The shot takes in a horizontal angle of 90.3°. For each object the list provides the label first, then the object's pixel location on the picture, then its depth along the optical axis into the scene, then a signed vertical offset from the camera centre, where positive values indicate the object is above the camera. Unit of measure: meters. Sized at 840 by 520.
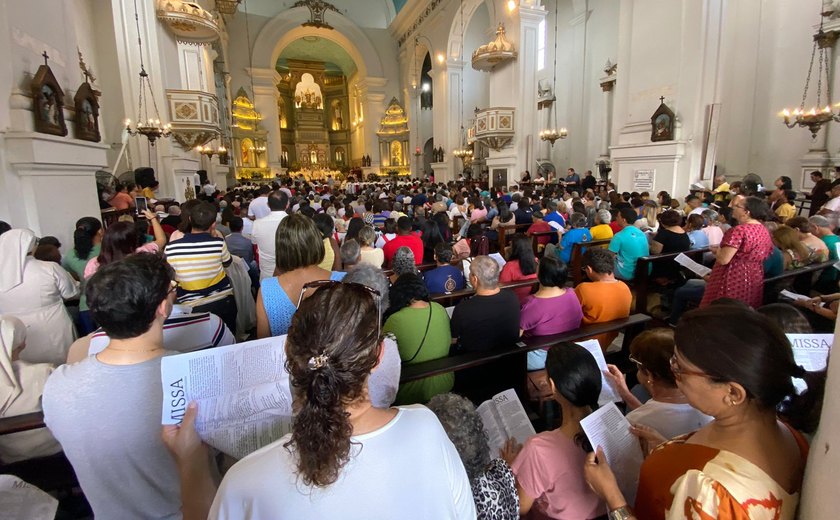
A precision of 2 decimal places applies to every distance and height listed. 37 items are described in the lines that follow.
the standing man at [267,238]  3.45 -0.37
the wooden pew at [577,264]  4.53 -0.84
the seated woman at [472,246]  4.50 -0.67
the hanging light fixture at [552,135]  12.50 +1.51
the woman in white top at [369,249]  3.93 -0.55
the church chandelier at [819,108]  7.32 +1.36
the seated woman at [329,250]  3.17 -0.45
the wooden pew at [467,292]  3.03 -0.77
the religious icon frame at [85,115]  4.39 +0.87
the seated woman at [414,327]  2.15 -0.71
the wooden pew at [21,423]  1.38 -0.74
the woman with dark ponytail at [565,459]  1.32 -0.86
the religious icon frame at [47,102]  3.78 +0.88
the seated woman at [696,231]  4.56 -0.54
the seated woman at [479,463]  1.18 -0.81
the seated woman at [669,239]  4.25 -0.57
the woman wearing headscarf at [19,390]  1.49 -0.69
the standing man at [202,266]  2.43 -0.42
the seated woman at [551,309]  2.54 -0.75
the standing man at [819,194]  6.61 -0.24
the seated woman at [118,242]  2.48 -0.26
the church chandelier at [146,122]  7.81 +1.42
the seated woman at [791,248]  3.46 -0.56
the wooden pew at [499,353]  2.01 -0.86
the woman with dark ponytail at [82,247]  3.24 -0.39
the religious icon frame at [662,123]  8.43 +1.20
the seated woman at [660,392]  1.41 -0.75
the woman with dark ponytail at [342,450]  0.75 -0.48
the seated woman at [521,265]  3.57 -0.67
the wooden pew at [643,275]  4.01 -0.88
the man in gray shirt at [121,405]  1.15 -0.57
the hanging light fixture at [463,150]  17.45 +1.58
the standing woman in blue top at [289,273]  2.07 -0.41
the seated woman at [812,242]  3.58 -0.53
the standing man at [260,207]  5.75 -0.19
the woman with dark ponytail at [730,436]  0.86 -0.58
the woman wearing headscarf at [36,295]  2.26 -0.54
